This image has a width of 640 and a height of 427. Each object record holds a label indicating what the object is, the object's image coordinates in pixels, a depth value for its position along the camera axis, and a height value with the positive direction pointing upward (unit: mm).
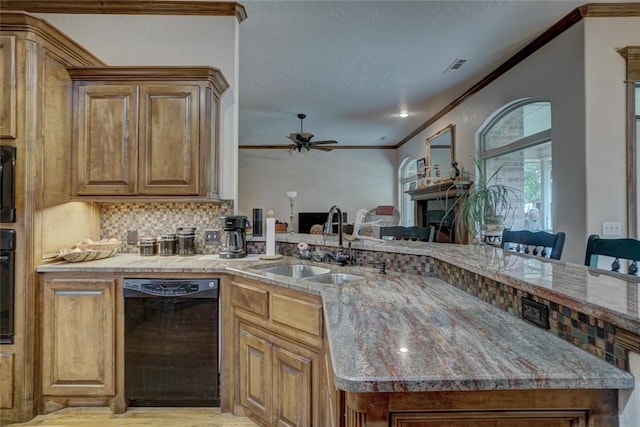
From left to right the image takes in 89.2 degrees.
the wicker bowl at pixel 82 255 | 2219 -265
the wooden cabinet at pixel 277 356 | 1524 -734
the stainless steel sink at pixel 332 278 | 1954 -373
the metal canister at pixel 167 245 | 2609 -225
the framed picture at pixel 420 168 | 6097 +956
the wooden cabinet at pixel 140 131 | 2367 +631
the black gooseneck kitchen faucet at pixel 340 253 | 2160 -242
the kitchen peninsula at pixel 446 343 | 747 -359
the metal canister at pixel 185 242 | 2635 -202
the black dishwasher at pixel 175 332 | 2090 -740
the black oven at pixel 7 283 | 1992 -406
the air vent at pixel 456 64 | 3521 +1704
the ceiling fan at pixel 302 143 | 5554 +1325
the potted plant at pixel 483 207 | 2703 +109
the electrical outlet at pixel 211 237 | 2734 -167
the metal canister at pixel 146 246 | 2627 -236
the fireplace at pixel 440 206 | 4500 +197
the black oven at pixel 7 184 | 1989 +204
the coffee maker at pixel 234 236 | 2500 -148
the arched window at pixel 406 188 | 7577 +704
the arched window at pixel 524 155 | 3348 +739
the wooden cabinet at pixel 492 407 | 759 -447
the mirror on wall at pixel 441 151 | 5020 +1126
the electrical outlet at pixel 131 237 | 2746 -168
